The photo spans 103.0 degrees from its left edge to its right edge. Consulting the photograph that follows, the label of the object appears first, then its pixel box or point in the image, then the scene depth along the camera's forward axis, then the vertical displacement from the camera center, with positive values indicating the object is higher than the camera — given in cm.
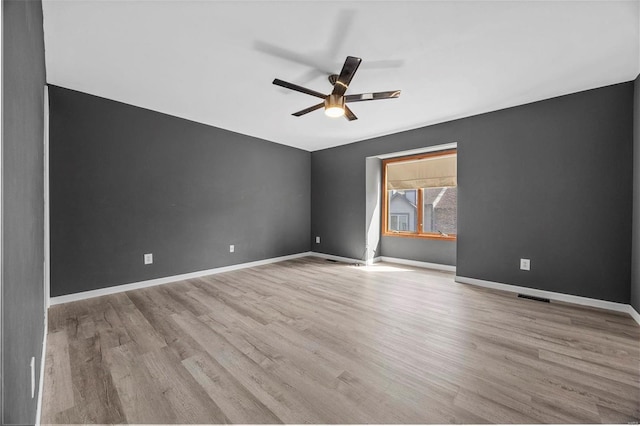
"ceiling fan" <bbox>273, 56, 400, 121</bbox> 220 +108
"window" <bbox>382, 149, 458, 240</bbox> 438 +28
